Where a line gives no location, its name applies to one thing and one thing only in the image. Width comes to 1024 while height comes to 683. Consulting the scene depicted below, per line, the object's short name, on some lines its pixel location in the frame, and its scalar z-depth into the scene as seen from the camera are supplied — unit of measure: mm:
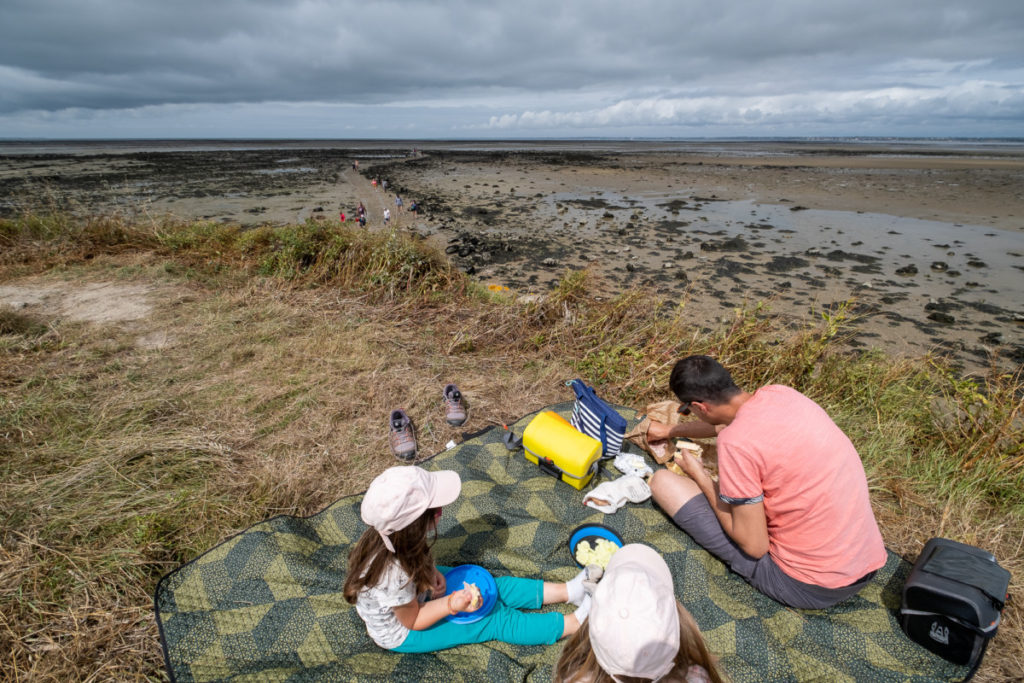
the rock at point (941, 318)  8523
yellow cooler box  3529
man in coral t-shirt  2383
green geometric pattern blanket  2379
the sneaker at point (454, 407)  4434
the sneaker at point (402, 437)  3953
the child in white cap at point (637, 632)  1362
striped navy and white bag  3793
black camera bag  2283
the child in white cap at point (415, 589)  2037
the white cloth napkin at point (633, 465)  3758
